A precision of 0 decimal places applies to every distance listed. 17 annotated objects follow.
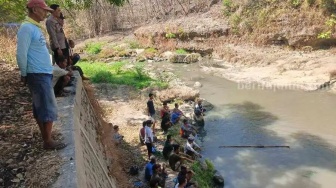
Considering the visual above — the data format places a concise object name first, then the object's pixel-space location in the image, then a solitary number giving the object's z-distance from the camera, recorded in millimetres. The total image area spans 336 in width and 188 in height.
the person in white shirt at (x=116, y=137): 10505
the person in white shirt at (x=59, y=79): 5973
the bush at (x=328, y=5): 22734
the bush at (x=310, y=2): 23780
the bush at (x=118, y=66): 22923
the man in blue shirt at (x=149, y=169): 8836
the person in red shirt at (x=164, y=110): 13234
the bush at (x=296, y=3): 24406
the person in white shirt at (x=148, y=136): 10312
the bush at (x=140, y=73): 20927
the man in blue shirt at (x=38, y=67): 3904
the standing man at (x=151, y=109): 12934
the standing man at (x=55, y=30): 6883
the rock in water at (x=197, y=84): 20405
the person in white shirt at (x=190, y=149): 11133
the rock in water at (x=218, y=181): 10133
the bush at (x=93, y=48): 30375
